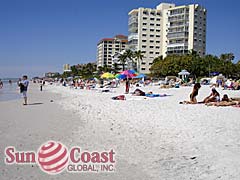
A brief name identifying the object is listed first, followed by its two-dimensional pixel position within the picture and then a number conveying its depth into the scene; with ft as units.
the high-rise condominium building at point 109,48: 441.68
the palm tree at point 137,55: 263.59
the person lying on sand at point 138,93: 57.77
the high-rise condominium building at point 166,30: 286.05
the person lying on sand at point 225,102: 37.67
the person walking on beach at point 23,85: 47.86
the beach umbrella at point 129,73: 68.23
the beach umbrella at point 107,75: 93.77
